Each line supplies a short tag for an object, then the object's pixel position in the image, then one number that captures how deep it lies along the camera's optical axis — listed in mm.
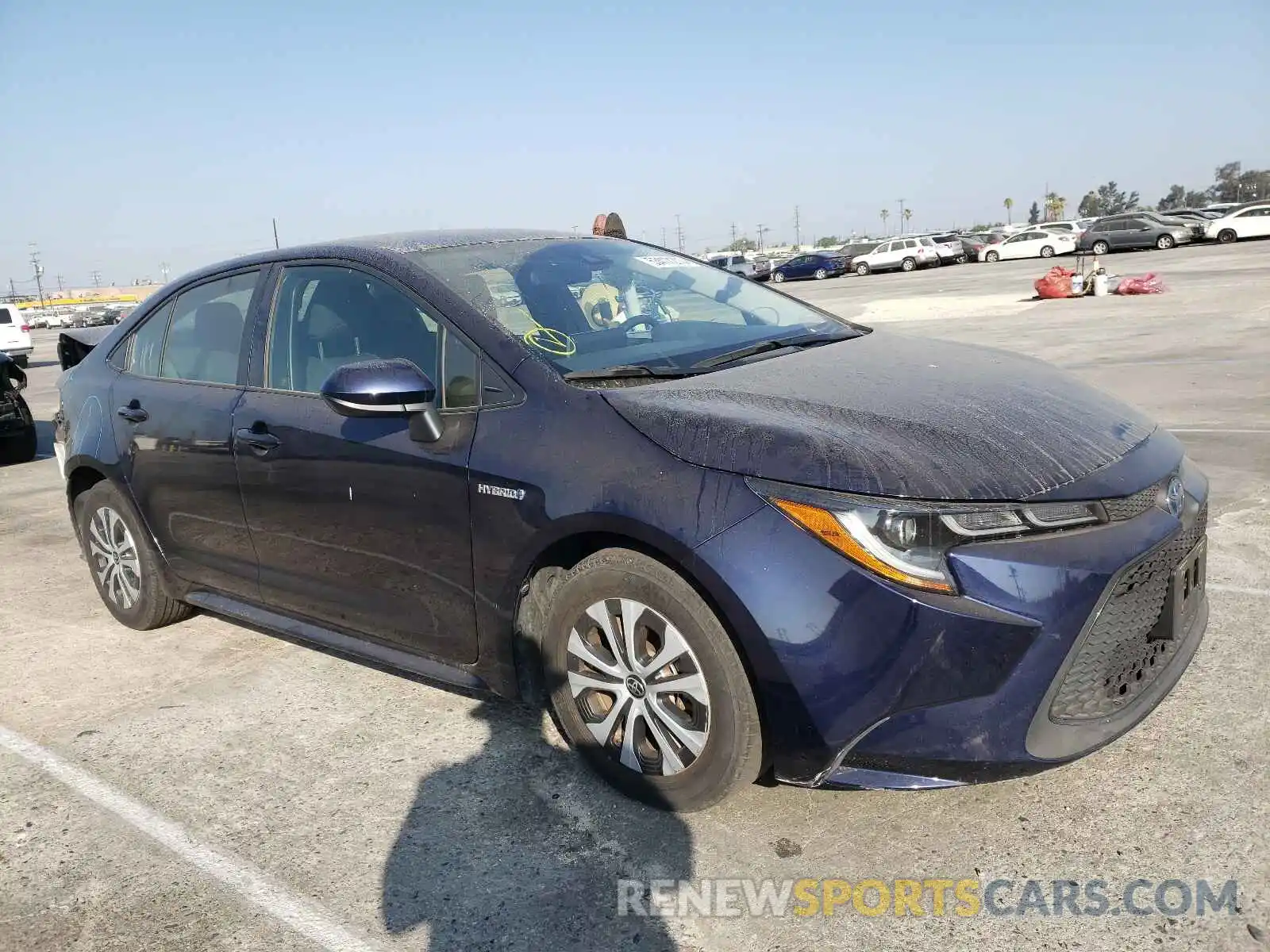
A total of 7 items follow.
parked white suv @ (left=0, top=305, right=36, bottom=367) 25766
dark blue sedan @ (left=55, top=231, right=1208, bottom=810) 2389
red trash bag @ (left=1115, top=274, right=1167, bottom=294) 19438
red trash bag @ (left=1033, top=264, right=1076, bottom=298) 20359
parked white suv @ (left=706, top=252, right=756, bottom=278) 46250
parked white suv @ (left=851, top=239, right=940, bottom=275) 44656
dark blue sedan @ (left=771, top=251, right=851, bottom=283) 45719
